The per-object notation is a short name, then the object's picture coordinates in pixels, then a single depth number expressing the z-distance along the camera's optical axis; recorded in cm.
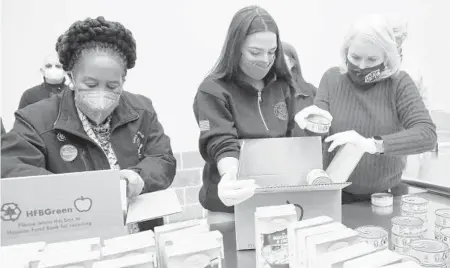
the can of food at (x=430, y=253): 96
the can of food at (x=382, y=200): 171
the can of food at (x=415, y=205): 142
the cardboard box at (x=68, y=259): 88
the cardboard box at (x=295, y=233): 101
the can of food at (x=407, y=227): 114
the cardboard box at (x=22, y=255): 91
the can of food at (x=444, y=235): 112
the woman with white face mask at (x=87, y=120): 150
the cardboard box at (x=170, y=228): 106
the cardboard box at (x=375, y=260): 83
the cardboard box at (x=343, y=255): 86
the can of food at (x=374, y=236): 107
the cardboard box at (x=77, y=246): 97
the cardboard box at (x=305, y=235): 97
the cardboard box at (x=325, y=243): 93
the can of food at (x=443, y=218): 123
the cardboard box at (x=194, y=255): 93
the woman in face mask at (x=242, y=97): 165
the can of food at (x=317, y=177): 134
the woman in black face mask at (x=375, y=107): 168
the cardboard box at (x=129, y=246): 96
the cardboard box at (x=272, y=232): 110
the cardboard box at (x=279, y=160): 147
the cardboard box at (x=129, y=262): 89
